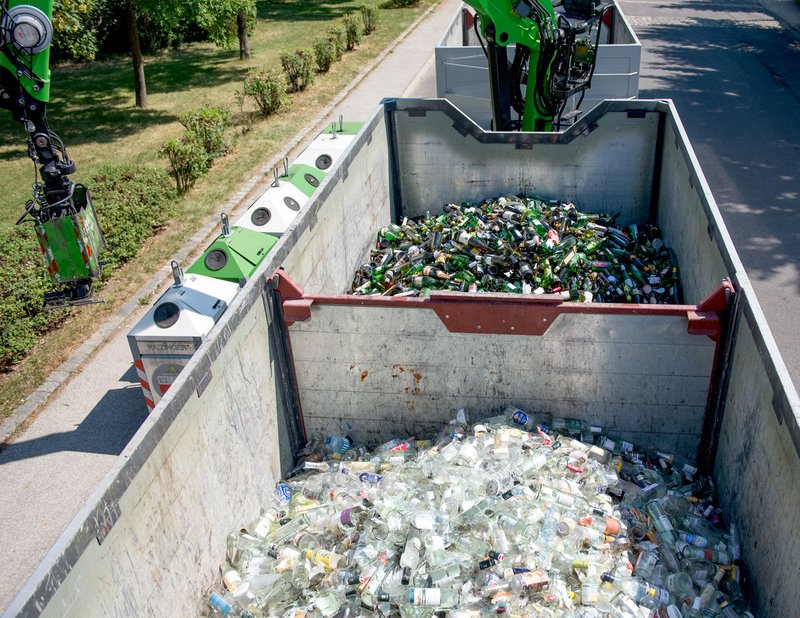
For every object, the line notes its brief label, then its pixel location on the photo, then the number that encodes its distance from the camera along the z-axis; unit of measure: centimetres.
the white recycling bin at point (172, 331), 559
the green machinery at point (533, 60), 703
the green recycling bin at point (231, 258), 621
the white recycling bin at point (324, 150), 878
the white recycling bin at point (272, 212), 706
